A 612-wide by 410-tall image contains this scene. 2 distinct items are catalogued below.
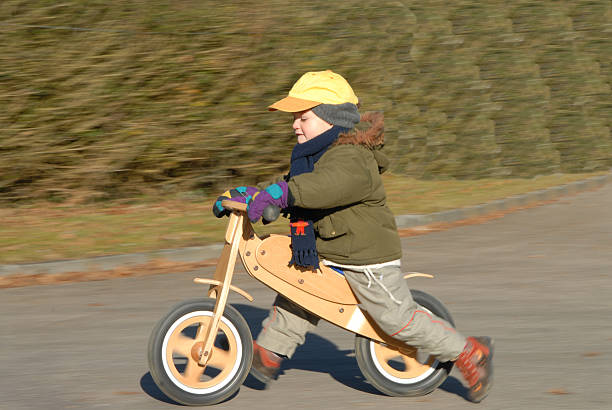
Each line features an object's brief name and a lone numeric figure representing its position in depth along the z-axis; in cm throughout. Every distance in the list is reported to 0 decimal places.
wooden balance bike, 891
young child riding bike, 895
